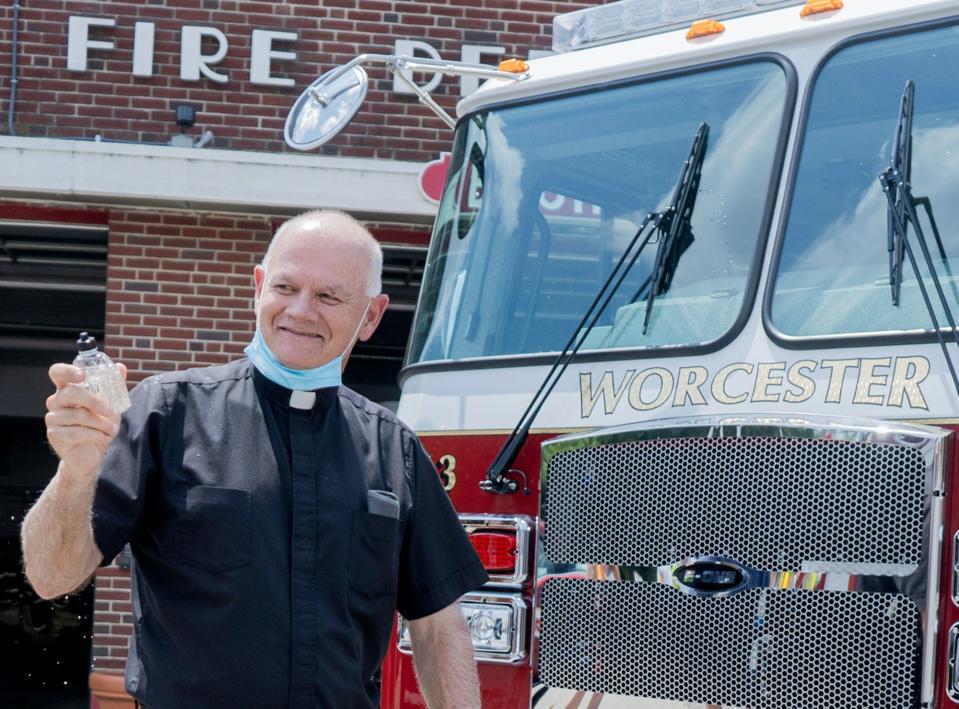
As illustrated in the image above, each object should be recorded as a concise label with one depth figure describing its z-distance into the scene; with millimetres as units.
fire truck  3236
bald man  2381
